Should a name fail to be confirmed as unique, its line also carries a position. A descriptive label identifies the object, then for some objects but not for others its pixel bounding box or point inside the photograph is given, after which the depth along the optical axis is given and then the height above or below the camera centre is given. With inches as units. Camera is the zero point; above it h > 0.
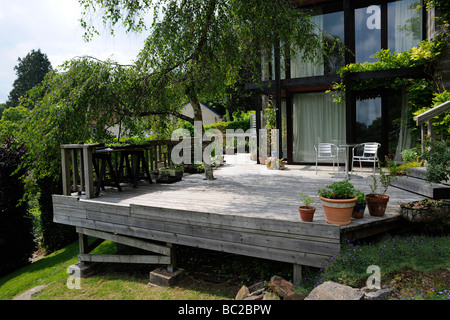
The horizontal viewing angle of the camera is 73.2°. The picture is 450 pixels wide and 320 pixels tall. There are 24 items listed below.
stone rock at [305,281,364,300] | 96.1 -48.9
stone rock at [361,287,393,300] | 94.7 -48.2
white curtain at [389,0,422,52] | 299.1 +115.6
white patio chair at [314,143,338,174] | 292.2 -5.0
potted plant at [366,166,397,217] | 139.9 -28.8
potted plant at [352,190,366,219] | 135.3 -29.1
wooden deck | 131.3 -36.5
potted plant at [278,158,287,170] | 323.3 -21.5
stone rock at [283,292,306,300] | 113.9 -57.6
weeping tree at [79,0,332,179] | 229.9 +88.6
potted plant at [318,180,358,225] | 125.6 -25.0
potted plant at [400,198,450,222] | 139.1 -33.2
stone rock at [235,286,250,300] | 127.5 -63.2
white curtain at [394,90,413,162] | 309.3 +7.7
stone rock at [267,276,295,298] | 117.0 -56.8
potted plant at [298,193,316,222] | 130.9 -30.2
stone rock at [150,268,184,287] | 167.9 -73.5
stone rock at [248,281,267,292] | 133.6 -62.9
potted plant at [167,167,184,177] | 277.4 -23.5
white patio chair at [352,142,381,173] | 263.9 -7.2
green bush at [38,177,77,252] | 313.0 -79.5
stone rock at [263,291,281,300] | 115.9 -58.7
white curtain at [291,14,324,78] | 329.1 +83.0
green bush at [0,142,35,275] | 285.9 -63.9
